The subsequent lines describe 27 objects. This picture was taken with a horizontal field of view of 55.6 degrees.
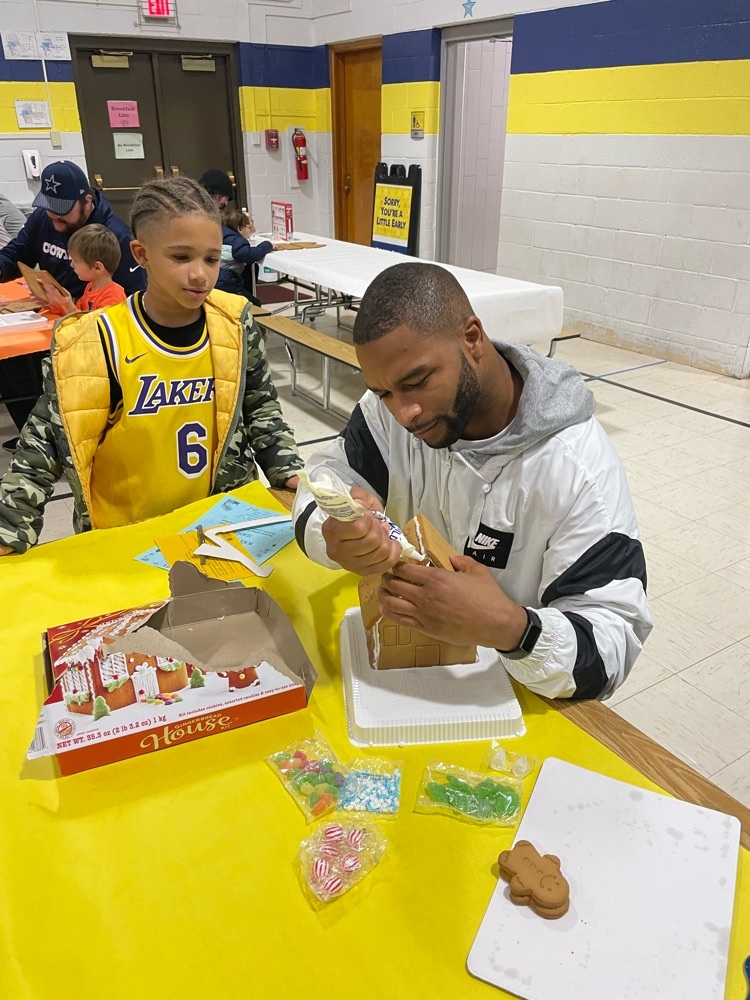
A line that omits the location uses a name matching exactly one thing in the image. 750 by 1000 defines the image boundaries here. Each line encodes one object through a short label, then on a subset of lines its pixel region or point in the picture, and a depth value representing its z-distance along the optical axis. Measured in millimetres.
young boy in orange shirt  3027
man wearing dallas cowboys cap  3451
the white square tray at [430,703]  1008
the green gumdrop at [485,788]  917
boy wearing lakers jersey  1608
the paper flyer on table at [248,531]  1470
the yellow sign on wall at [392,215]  6418
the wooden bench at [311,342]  4230
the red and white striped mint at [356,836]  857
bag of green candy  895
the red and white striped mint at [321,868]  815
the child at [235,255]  5004
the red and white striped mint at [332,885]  799
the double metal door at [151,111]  7152
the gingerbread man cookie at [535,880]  778
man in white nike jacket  1012
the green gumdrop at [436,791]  916
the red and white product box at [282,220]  5957
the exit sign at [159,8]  7043
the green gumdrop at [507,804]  895
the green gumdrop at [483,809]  893
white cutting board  724
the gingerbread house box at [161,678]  960
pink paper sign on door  7285
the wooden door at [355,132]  7809
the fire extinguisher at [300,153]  8344
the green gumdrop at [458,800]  902
